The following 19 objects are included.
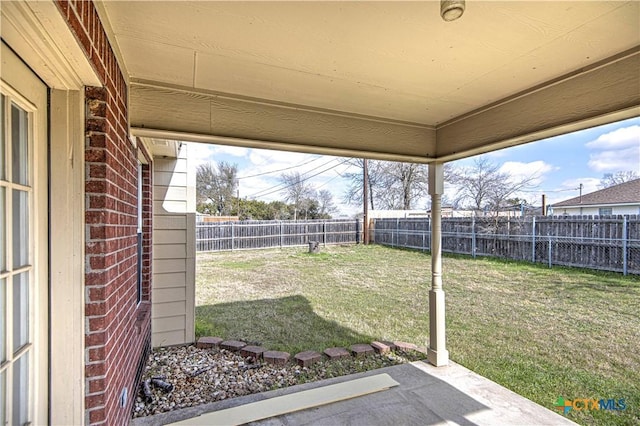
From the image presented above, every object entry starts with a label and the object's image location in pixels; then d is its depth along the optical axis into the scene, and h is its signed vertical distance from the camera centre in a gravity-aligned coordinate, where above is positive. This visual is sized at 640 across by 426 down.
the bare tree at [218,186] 21.69 +1.90
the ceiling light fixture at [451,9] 1.29 +0.81
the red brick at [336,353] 3.54 -1.51
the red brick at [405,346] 3.74 -1.52
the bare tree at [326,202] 23.31 +0.81
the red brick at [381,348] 3.68 -1.51
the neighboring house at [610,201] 13.70 +0.48
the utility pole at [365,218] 14.52 -0.21
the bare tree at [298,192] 23.25 +1.52
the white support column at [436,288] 3.23 -0.75
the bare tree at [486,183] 14.43 +1.36
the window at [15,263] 1.02 -0.16
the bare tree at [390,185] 19.48 +1.71
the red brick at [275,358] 3.44 -1.51
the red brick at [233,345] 3.73 -1.50
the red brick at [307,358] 3.38 -1.50
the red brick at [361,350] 3.62 -1.51
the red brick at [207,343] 3.79 -1.49
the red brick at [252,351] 3.57 -1.51
